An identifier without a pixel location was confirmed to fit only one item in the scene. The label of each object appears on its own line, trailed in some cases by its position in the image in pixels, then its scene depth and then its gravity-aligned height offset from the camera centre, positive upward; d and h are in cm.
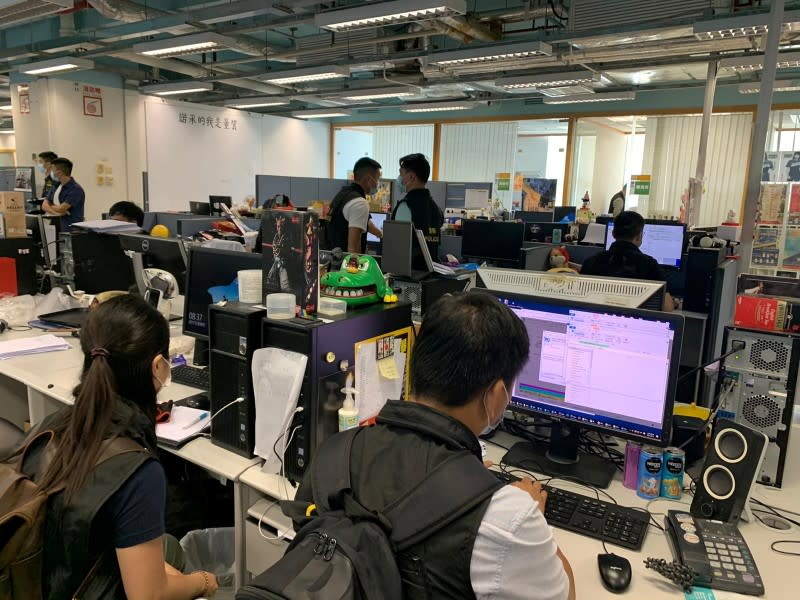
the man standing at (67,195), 635 -11
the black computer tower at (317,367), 149 -44
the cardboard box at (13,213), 350 -18
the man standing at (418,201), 406 -3
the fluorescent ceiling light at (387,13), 418 +134
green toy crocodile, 171 -25
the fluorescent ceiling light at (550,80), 628 +134
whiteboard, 960 +63
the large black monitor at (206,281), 223 -35
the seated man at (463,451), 84 -39
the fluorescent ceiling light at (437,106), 918 +141
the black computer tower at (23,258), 334 -42
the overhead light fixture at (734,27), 417 +129
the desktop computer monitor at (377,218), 699 -26
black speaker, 135 -60
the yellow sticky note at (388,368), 169 -48
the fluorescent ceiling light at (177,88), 794 +138
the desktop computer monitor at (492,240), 538 -36
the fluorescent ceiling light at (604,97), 773 +138
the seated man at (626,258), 360 -32
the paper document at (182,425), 177 -72
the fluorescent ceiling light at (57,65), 672 +135
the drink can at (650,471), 150 -66
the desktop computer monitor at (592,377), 148 -45
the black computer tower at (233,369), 160 -49
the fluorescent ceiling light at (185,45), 553 +138
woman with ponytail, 113 -56
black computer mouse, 115 -71
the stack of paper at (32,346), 249 -69
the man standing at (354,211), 403 -11
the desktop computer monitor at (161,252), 279 -30
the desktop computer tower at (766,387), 151 -45
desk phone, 117 -70
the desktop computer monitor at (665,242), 509 -30
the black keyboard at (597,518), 132 -71
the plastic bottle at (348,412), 156 -56
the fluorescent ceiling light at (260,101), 896 +137
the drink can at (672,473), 150 -66
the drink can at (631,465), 155 -67
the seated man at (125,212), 414 -17
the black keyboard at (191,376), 223 -70
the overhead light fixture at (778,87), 662 +141
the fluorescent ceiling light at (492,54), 523 +132
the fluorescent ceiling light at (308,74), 653 +134
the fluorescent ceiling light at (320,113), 1026 +143
